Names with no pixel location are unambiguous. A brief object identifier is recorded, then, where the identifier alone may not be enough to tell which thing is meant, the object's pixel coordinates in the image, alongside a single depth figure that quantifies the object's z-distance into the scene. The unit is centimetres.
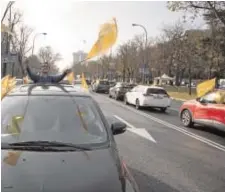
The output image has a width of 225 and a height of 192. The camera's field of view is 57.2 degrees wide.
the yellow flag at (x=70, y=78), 449
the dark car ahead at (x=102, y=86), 2224
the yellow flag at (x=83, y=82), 463
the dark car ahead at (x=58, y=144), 170
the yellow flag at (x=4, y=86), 256
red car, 602
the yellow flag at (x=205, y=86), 943
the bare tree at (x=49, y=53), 4263
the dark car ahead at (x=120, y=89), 1519
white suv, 1087
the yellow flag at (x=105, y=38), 329
